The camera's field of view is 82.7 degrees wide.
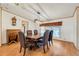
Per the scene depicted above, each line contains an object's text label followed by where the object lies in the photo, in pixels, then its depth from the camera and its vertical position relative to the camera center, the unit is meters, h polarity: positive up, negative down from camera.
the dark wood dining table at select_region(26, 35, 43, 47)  1.73 -0.41
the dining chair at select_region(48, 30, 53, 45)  1.78 -0.34
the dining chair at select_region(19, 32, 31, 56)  1.51 -0.42
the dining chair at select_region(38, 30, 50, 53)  1.67 -0.36
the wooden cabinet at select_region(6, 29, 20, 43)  1.92 -0.25
